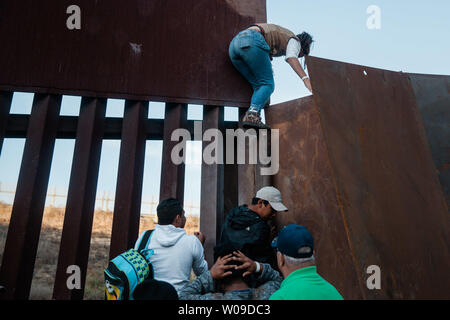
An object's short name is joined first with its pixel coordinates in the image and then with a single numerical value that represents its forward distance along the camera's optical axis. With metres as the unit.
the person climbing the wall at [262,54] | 3.59
